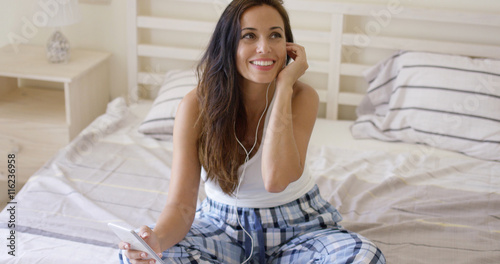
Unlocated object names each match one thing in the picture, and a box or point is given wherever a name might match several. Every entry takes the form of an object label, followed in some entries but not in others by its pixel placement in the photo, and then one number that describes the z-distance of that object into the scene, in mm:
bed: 1690
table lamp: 2400
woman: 1412
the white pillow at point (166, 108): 2309
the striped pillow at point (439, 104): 2191
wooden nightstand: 2400
